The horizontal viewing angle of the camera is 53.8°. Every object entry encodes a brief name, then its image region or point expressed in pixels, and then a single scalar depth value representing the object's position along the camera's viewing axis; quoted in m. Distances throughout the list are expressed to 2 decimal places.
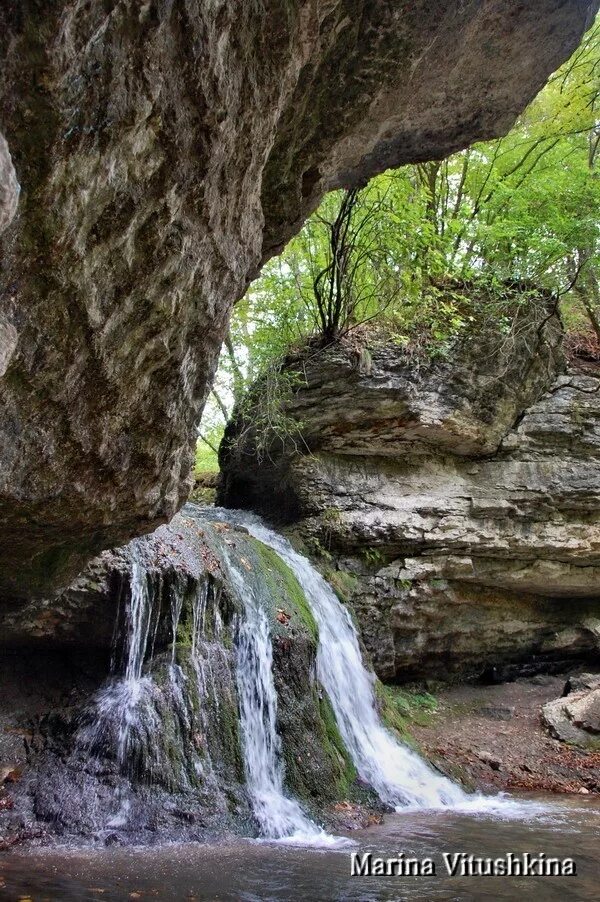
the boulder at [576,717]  8.73
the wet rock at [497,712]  9.86
